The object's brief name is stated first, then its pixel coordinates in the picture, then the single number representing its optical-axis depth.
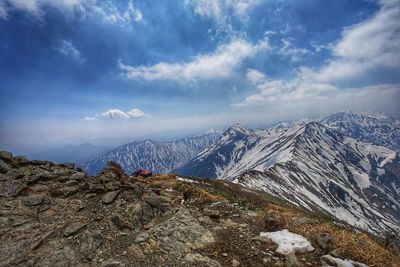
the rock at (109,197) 14.29
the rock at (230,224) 13.19
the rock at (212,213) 14.06
